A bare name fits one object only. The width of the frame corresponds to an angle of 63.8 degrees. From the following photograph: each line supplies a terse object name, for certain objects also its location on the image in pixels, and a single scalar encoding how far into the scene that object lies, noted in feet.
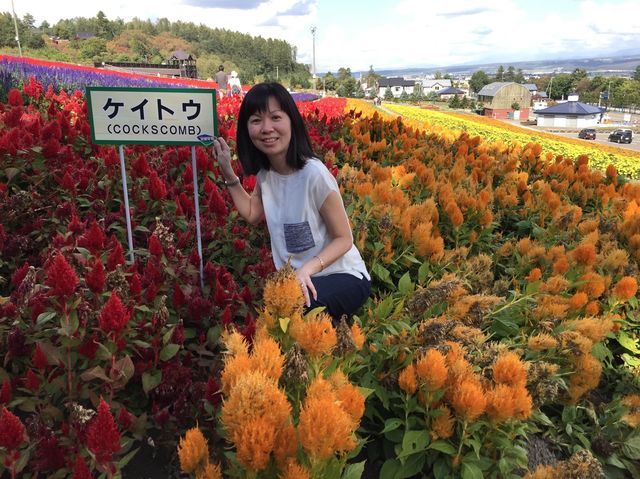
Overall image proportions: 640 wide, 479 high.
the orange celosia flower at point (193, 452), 3.25
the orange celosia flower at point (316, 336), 3.76
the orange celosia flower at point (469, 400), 4.31
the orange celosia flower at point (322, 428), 2.94
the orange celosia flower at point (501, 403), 4.36
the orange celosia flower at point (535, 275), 7.67
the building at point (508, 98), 298.97
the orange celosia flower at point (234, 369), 3.26
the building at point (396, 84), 514.27
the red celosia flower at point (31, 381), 4.68
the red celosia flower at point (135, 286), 5.40
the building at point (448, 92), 479.99
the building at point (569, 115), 234.79
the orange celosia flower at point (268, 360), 3.36
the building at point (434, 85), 583.58
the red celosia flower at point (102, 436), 3.37
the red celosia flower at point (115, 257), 5.62
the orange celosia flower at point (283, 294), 4.07
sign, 6.93
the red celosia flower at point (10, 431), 3.59
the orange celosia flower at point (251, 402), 3.05
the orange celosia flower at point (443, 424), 4.78
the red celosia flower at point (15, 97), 12.23
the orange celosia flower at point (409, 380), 4.81
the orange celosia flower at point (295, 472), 3.07
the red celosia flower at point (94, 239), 5.93
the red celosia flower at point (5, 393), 4.43
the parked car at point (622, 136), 159.53
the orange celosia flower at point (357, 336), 4.51
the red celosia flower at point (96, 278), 5.00
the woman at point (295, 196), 6.95
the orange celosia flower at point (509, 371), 4.52
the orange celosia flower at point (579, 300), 7.01
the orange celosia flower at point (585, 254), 8.00
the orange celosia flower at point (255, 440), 2.98
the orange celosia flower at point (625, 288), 7.28
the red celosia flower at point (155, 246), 6.03
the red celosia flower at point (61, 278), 4.56
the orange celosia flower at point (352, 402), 3.45
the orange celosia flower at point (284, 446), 3.22
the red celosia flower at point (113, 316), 4.58
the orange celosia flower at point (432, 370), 4.50
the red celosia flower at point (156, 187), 7.98
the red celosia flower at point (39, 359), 4.71
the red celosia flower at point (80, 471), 3.33
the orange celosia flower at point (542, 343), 5.90
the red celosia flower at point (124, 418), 4.47
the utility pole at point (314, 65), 122.85
